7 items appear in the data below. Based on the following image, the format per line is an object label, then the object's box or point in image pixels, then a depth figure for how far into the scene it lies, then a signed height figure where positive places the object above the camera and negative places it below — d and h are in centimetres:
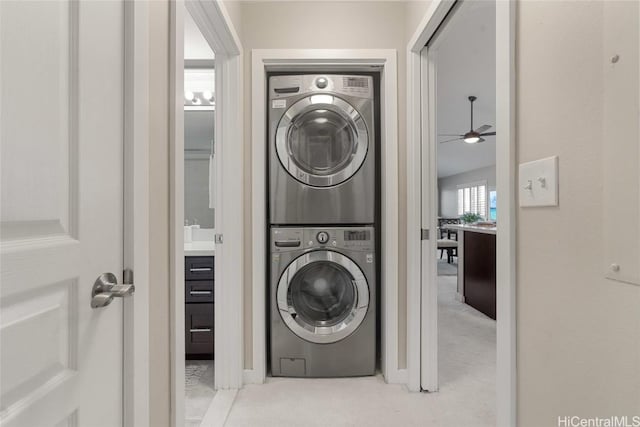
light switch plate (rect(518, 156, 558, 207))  77 +8
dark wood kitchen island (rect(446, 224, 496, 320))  312 -60
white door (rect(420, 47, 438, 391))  184 -17
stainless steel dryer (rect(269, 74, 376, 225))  200 +38
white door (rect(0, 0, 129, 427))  50 +1
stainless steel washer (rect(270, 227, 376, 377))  200 -63
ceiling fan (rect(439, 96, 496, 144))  481 +121
